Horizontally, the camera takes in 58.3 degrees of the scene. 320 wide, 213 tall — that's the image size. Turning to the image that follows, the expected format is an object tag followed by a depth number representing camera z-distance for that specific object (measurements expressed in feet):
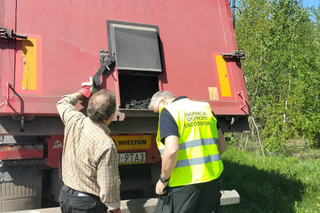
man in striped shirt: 6.18
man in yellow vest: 7.11
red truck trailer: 8.59
